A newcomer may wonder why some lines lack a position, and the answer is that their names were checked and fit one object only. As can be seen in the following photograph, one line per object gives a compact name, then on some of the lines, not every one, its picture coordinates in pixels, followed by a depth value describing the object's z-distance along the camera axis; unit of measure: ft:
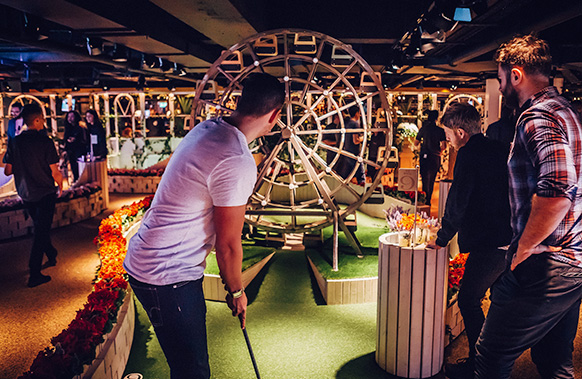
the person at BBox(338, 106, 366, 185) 23.18
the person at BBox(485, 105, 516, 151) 15.03
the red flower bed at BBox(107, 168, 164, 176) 37.14
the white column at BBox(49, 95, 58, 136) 47.11
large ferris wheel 14.97
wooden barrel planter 9.16
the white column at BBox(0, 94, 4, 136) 45.26
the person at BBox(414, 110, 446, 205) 27.32
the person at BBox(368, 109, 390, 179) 31.55
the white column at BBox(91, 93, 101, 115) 46.39
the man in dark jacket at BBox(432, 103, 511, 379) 8.61
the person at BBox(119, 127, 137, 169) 45.85
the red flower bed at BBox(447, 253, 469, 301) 11.89
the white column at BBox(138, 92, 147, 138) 45.70
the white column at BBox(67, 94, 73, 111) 46.34
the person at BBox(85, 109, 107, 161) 30.73
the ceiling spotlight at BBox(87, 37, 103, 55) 21.47
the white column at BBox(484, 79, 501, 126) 33.96
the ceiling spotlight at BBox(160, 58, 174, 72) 28.58
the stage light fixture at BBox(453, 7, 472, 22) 14.11
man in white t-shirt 5.38
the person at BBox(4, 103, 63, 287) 15.53
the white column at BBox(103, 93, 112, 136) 45.98
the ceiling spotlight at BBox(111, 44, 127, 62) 22.84
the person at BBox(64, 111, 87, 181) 31.78
